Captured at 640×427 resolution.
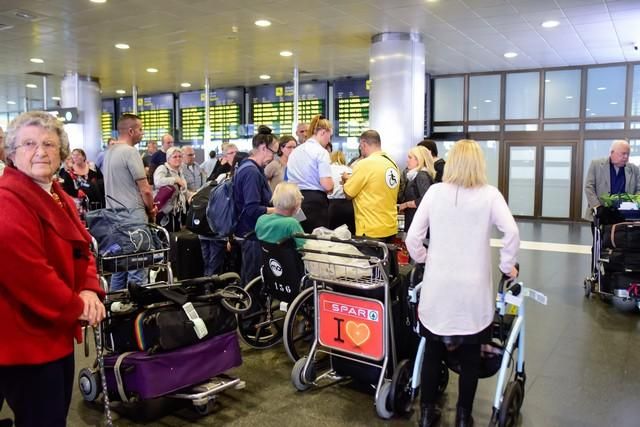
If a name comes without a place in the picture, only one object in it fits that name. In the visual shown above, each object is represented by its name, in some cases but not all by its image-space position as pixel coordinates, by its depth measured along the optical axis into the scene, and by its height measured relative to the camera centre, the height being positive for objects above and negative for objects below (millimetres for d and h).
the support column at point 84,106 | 12000 +1244
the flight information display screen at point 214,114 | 14023 +1288
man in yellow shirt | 4230 -234
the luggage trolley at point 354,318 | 2965 -862
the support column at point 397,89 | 8562 +1161
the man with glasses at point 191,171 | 6461 -86
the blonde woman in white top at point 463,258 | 2504 -429
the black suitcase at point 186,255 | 5289 -863
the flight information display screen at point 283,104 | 13156 +1438
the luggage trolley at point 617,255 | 4906 -832
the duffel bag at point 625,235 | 4848 -631
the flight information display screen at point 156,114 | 15062 +1362
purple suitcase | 2770 -1046
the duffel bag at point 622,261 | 4919 -868
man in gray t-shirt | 4223 -110
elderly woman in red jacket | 1703 -371
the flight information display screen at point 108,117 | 16156 +1356
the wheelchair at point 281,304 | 3537 -950
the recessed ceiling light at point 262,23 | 7688 +1971
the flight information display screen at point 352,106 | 12664 +1324
